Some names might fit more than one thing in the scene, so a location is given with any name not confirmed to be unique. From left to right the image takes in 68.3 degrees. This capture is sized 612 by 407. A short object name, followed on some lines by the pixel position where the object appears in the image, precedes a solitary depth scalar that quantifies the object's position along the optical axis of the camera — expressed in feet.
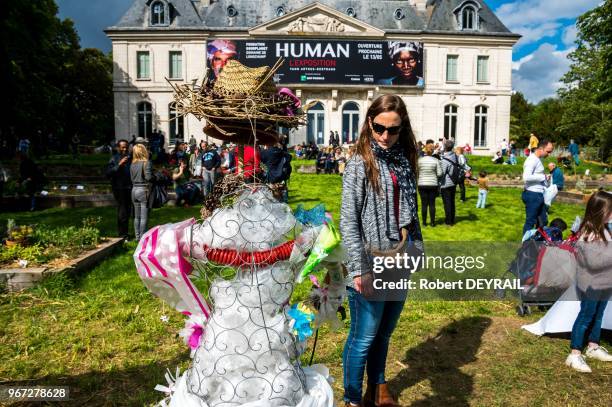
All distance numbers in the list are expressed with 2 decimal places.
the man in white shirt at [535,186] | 22.35
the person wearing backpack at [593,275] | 12.17
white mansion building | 109.19
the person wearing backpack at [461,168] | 33.28
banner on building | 106.73
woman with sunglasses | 8.58
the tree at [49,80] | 53.83
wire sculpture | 6.45
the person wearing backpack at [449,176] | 30.81
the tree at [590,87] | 80.23
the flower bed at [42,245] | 19.51
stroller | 14.61
